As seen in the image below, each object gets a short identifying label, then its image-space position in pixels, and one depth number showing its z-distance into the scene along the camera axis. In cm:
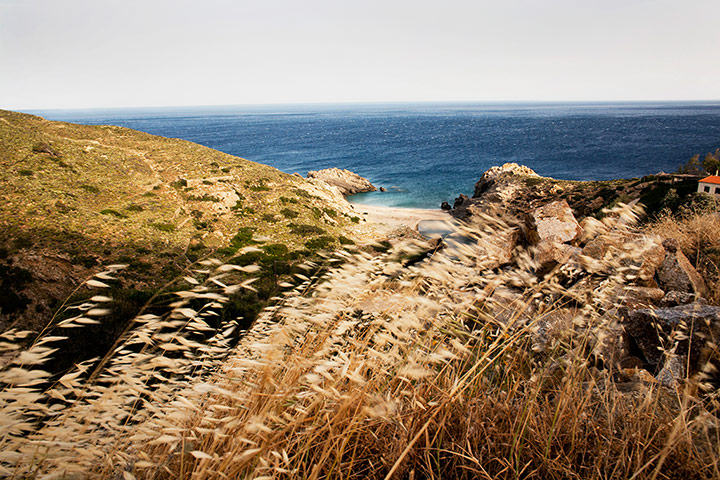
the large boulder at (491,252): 283
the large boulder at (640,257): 339
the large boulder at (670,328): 257
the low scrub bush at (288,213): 2494
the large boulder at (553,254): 469
